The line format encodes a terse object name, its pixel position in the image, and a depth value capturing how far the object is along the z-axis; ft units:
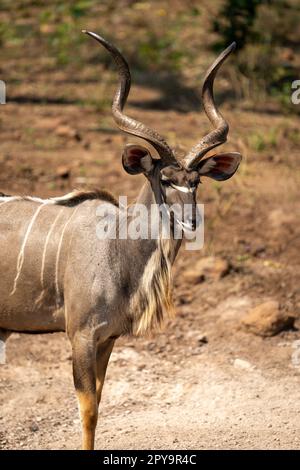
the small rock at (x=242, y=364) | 32.91
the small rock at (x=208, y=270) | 38.17
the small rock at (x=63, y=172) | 46.09
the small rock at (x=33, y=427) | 29.02
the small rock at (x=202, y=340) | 34.60
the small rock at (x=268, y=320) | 34.47
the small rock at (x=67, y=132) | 51.75
